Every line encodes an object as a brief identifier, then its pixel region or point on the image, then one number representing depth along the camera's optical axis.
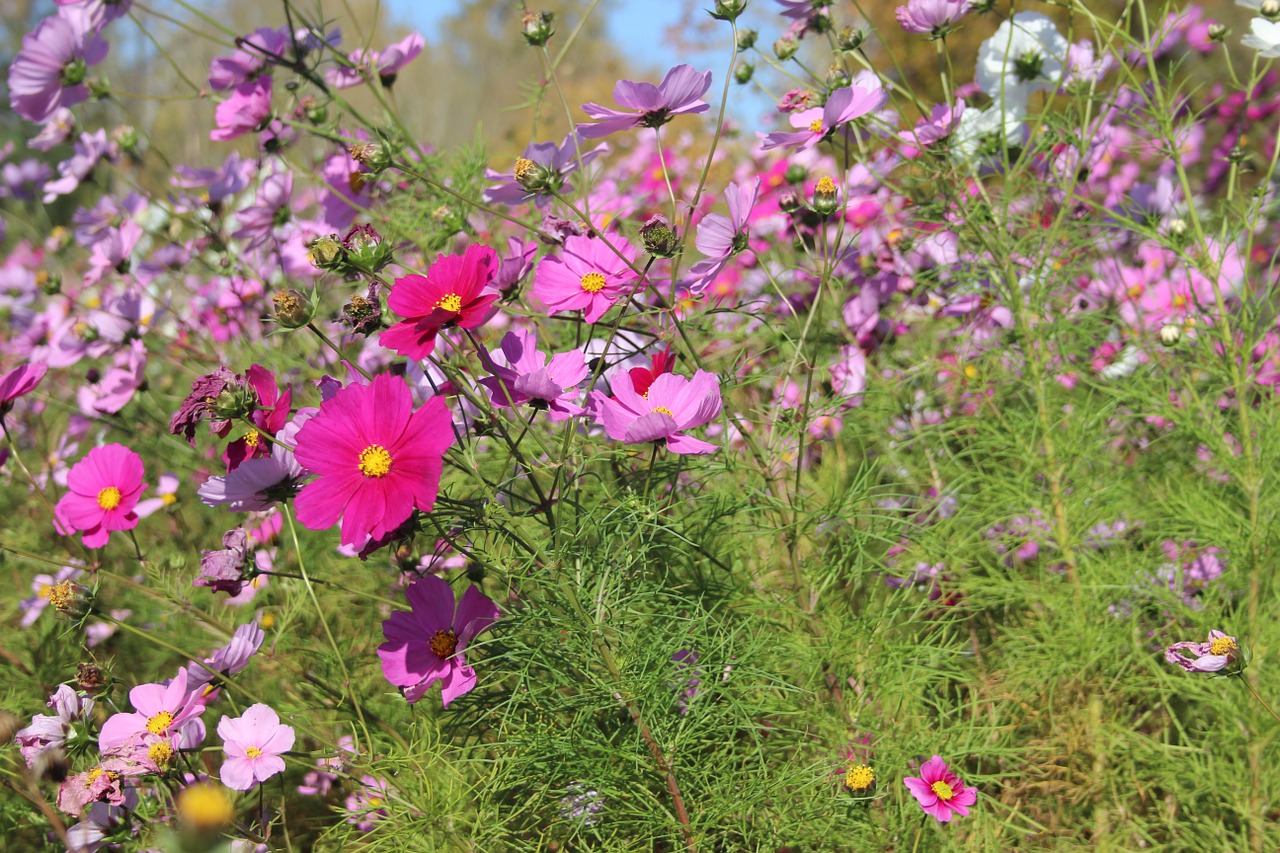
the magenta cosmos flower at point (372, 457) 0.70
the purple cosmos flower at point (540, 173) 0.88
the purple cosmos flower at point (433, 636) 0.86
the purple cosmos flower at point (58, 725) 0.92
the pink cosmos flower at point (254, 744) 0.88
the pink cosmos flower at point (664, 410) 0.75
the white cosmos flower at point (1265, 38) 1.08
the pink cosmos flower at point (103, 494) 1.06
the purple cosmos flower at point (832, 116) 0.91
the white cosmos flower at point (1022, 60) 1.31
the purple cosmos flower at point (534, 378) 0.75
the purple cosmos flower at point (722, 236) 0.83
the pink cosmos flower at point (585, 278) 0.85
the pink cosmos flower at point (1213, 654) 0.83
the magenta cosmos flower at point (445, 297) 0.71
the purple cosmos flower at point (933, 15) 1.07
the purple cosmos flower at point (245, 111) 1.35
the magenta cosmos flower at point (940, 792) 0.89
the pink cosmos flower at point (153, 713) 0.92
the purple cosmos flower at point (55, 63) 1.43
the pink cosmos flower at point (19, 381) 0.98
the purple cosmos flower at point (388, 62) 1.36
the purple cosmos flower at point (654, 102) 0.85
